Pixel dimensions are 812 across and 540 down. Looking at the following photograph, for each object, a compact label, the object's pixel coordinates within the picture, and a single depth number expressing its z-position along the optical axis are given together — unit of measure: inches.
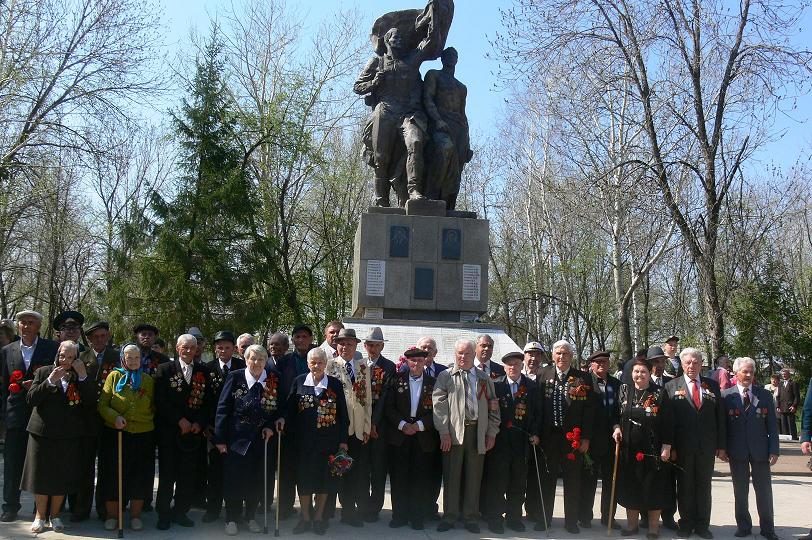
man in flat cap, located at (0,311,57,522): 269.4
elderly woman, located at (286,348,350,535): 265.0
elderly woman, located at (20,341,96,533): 253.3
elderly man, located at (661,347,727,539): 274.2
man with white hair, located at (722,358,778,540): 278.7
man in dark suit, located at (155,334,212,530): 270.5
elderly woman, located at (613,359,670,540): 271.4
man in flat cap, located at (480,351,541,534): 278.7
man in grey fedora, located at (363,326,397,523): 284.2
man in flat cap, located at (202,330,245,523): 277.4
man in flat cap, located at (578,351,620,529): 286.8
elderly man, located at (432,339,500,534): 273.9
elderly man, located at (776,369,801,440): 734.5
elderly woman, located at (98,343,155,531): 263.4
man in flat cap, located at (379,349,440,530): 278.7
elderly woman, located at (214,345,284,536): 263.4
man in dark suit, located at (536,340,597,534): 280.5
